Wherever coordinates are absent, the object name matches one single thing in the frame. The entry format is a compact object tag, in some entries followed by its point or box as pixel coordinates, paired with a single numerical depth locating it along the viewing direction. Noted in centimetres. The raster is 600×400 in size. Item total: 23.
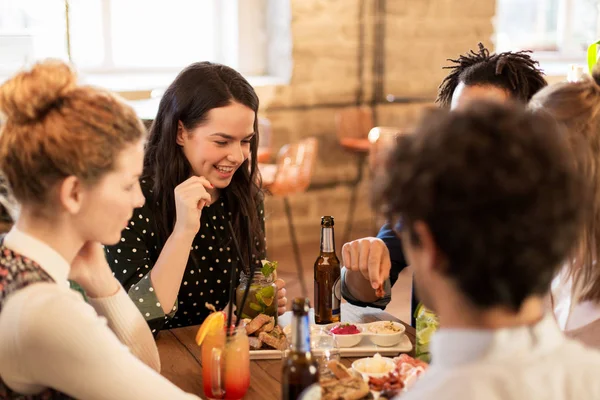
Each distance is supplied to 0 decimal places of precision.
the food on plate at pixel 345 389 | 132
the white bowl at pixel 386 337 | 164
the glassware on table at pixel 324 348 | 148
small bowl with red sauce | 163
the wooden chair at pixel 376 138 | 393
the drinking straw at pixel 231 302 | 138
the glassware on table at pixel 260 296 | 171
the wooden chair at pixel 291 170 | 408
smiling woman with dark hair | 208
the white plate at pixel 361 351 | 160
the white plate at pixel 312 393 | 114
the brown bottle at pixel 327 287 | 176
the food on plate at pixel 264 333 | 163
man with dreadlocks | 182
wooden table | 147
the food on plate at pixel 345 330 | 166
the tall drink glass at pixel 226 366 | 140
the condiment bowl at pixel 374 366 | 146
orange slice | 146
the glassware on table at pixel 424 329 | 149
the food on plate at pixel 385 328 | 167
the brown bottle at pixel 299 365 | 120
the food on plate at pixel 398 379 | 138
